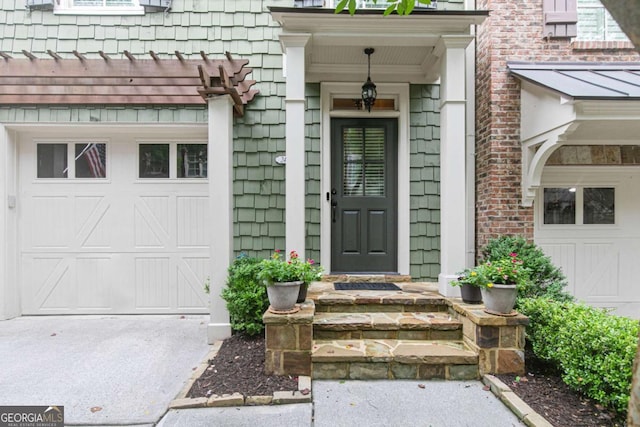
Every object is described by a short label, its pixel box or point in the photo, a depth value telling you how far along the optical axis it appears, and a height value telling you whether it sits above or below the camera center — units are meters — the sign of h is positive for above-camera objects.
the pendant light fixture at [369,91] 3.81 +1.35
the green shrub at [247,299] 3.20 -0.83
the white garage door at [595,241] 4.14 -0.35
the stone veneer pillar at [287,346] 2.56 -1.01
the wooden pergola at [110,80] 3.74 +1.44
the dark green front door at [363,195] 4.22 +0.21
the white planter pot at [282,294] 2.63 -0.64
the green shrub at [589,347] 2.03 -0.89
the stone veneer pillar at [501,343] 2.58 -1.00
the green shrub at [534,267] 3.37 -0.56
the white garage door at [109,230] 4.22 -0.24
